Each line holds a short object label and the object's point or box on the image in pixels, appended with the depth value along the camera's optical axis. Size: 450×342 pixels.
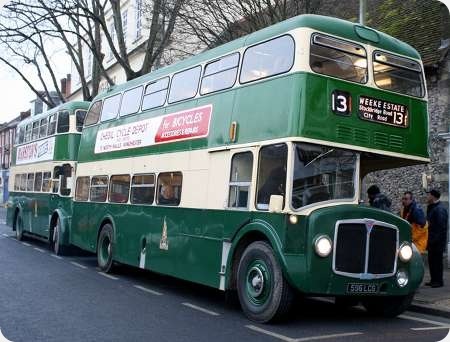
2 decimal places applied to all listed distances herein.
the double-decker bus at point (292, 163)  7.95
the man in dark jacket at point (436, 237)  10.88
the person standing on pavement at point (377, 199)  9.93
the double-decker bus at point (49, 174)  17.22
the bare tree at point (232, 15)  15.89
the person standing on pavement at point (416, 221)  10.84
